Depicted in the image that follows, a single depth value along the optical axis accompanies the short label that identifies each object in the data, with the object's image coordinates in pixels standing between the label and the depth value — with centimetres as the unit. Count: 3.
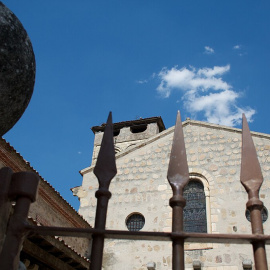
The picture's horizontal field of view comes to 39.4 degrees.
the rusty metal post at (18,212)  176
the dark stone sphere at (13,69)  193
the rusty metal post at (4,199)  185
